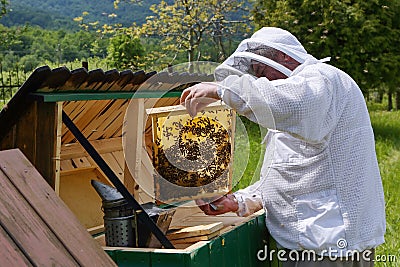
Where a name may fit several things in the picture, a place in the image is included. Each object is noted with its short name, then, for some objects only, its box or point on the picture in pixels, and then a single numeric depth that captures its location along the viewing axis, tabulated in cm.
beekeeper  215
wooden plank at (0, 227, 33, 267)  162
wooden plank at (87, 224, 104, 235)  268
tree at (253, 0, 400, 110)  1038
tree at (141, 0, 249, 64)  1167
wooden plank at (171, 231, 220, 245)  242
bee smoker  241
